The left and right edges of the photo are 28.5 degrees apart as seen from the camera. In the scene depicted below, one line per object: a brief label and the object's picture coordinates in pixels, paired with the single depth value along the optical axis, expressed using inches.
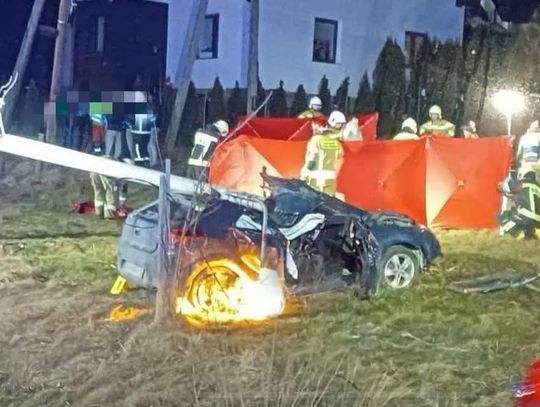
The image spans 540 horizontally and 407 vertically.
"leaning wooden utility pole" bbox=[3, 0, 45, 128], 778.8
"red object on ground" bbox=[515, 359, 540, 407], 189.2
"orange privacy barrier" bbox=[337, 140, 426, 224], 564.1
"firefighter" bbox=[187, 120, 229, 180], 573.3
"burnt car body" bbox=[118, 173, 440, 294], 334.5
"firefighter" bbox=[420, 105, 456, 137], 641.6
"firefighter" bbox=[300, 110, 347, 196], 564.1
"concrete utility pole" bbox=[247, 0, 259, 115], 865.7
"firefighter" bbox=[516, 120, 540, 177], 543.8
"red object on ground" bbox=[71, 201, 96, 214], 606.2
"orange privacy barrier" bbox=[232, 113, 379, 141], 683.4
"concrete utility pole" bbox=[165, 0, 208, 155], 869.8
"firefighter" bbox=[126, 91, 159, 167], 576.1
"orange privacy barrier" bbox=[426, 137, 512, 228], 561.3
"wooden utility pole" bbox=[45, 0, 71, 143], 761.0
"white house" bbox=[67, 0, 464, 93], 1136.8
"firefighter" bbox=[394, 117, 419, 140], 614.9
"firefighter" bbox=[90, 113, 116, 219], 577.3
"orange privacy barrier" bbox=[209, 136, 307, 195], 599.2
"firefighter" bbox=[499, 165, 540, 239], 535.8
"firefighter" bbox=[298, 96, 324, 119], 715.1
